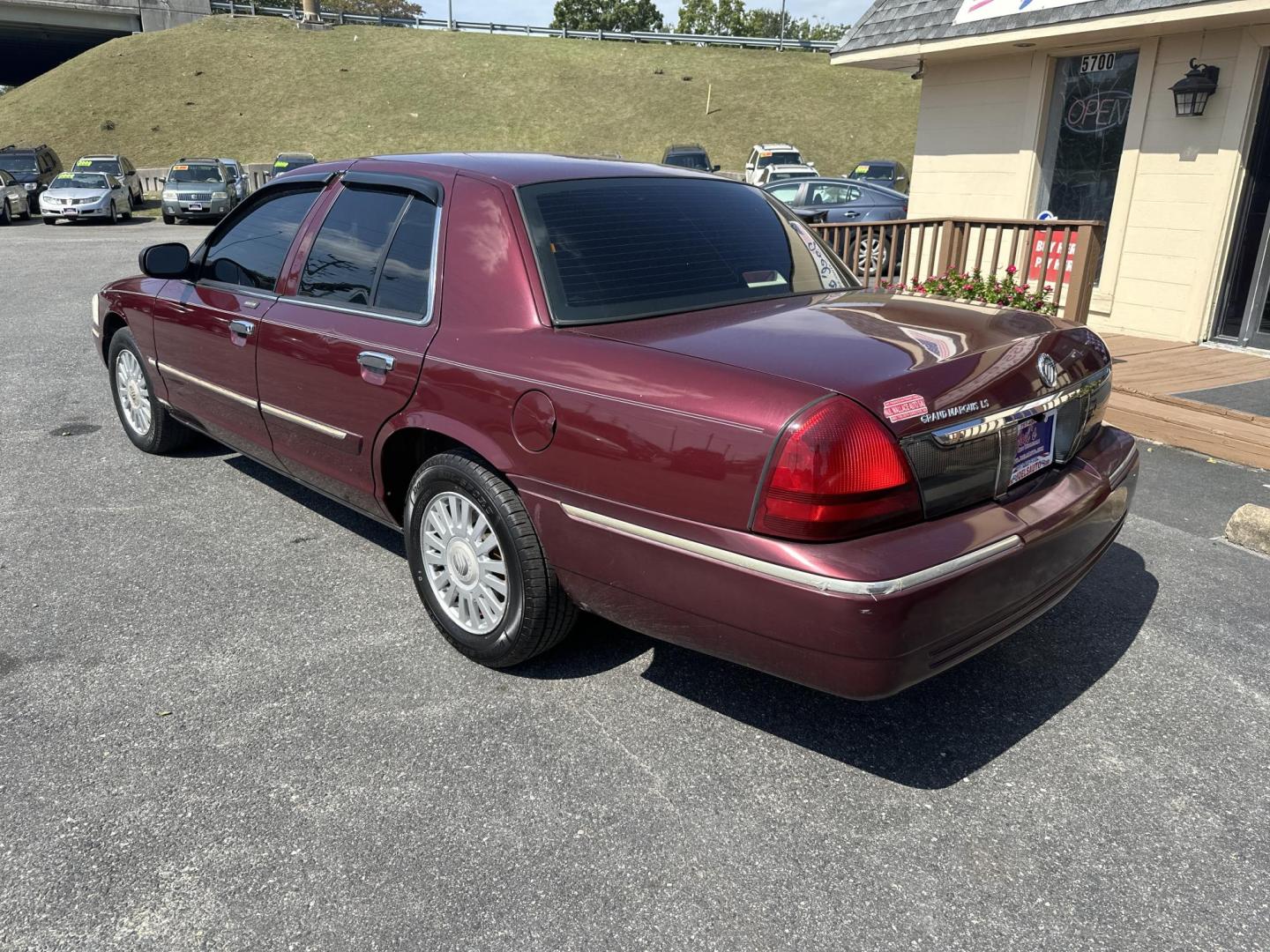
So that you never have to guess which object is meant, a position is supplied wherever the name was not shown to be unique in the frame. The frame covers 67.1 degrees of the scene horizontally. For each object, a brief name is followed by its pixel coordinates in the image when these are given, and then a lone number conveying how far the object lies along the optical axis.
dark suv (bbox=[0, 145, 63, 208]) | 28.33
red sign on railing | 7.40
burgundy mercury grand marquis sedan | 2.48
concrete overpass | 52.17
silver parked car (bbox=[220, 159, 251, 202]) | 28.75
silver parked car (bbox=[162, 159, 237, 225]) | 26.06
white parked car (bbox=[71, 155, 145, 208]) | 29.25
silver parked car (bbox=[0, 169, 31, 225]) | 25.20
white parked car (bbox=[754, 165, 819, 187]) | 26.47
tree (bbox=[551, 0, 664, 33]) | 92.56
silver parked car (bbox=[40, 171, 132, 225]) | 25.12
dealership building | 8.47
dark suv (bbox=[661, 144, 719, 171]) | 33.31
